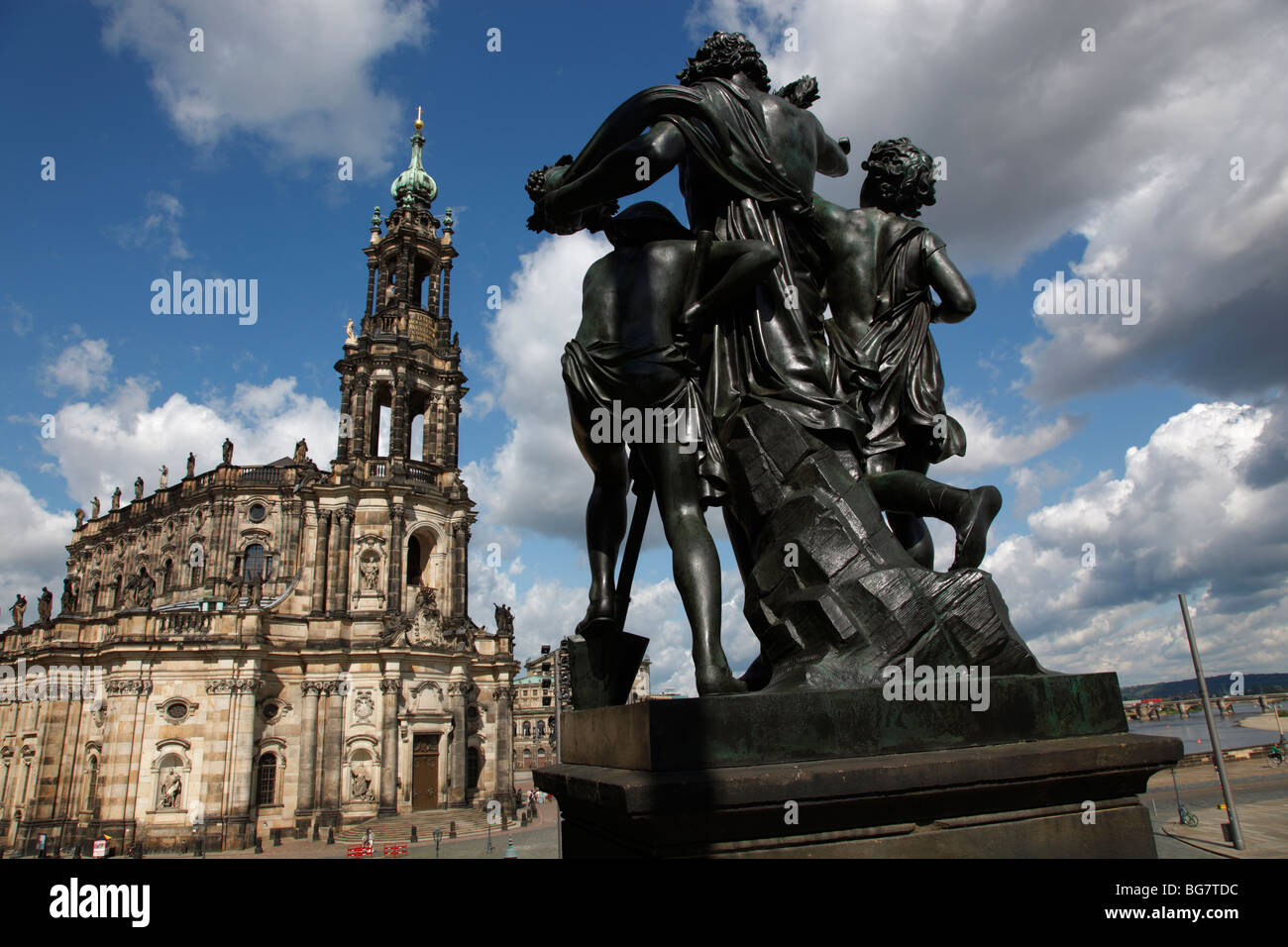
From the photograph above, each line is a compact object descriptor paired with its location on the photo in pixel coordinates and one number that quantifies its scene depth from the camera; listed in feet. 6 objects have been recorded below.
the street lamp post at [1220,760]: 53.16
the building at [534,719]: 293.84
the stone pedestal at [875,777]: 8.43
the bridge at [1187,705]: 248.93
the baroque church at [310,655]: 121.70
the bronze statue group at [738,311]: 12.34
